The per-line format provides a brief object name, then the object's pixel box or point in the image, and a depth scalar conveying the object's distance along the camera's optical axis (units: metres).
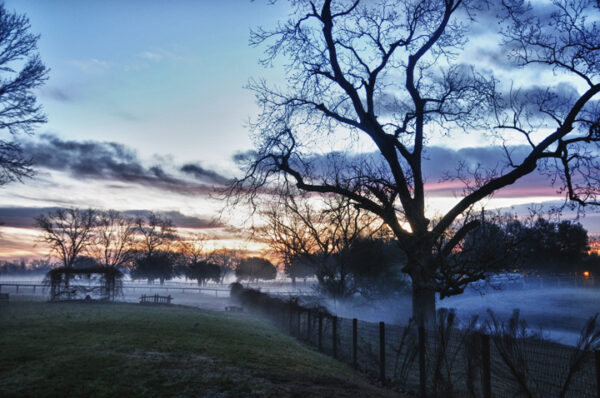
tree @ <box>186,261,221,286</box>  93.19
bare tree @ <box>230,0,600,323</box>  13.30
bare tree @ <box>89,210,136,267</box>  77.25
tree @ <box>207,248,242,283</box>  113.06
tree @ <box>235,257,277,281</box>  102.62
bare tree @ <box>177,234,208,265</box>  99.31
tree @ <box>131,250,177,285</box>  88.56
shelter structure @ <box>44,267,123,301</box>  41.22
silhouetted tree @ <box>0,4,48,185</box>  20.69
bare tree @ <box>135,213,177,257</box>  85.75
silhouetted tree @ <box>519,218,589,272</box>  58.59
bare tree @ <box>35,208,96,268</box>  69.19
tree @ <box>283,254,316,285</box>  85.46
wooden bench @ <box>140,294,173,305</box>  43.16
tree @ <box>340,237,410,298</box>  29.95
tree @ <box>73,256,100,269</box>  90.85
